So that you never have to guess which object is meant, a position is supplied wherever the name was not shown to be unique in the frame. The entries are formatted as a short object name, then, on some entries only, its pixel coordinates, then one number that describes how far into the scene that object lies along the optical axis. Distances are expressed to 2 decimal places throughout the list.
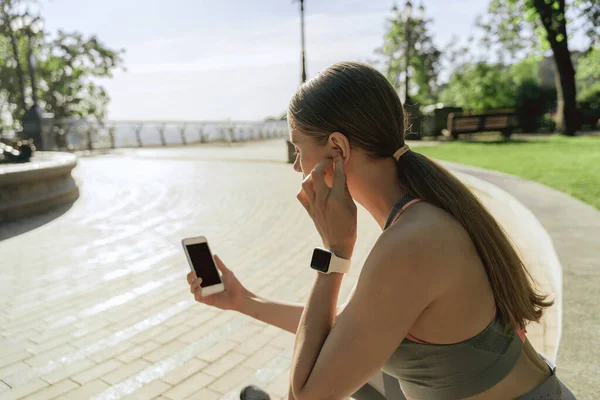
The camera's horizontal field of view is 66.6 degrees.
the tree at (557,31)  17.83
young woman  1.30
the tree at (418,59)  38.75
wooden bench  18.64
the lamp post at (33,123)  20.83
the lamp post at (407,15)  20.29
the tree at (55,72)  30.12
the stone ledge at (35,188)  7.35
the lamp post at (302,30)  13.70
